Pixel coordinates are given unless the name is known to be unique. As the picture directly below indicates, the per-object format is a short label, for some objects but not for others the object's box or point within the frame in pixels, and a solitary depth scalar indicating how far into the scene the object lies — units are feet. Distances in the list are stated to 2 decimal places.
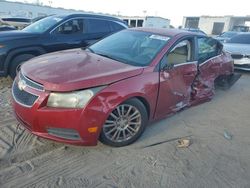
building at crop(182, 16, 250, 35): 127.50
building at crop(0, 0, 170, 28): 82.20
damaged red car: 7.08
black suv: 13.38
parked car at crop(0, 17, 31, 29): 48.96
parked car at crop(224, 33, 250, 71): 19.99
